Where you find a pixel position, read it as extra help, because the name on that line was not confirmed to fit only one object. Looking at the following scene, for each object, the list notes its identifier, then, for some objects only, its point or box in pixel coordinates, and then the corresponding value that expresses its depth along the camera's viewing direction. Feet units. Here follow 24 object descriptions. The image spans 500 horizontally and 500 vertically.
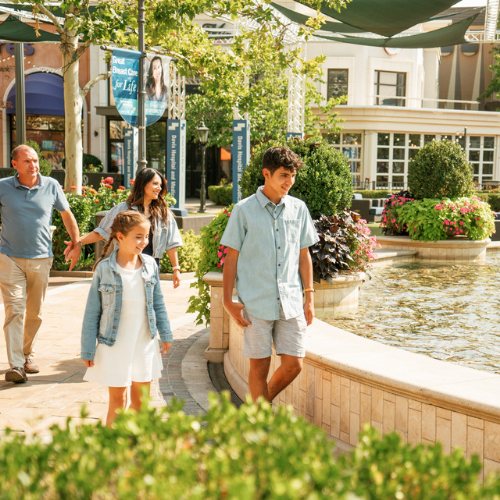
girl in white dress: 12.91
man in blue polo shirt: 18.63
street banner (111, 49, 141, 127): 34.32
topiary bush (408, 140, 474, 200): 45.98
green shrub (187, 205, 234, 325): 22.12
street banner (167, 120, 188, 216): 61.52
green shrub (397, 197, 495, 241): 43.62
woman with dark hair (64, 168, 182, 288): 17.24
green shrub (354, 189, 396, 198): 98.43
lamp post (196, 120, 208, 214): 86.43
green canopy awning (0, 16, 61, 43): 55.11
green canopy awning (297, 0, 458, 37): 40.70
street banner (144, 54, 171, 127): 36.52
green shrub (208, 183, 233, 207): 100.63
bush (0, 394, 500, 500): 5.61
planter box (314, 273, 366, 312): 25.03
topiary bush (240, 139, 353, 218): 24.54
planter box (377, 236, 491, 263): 43.27
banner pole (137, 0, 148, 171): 34.68
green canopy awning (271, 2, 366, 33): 51.39
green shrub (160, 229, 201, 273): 39.65
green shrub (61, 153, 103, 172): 92.43
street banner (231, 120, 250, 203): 65.87
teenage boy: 13.43
